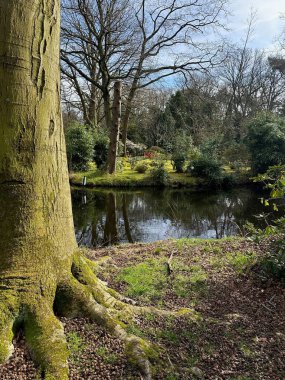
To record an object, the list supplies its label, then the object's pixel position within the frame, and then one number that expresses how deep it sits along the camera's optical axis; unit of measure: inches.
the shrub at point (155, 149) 1031.5
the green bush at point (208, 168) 695.7
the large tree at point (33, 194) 85.4
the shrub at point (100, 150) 745.0
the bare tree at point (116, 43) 715.4
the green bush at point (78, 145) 683.9
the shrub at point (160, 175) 687.7
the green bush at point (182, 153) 741.3
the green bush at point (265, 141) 719.6
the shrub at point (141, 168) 729.6
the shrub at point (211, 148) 712.4
